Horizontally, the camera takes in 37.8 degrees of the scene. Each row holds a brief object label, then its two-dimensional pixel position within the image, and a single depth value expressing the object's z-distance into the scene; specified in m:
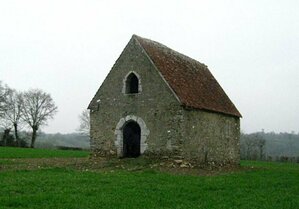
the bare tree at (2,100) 61.57
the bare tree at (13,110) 67.38
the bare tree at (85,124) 81.06
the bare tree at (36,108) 69.69
